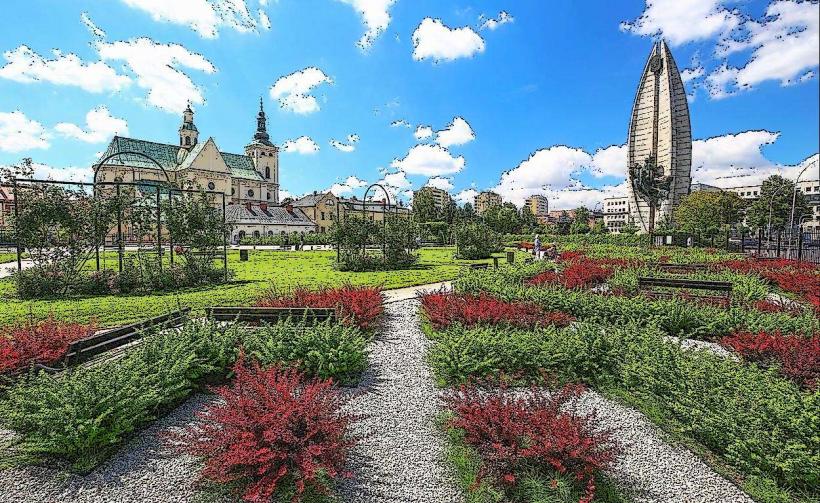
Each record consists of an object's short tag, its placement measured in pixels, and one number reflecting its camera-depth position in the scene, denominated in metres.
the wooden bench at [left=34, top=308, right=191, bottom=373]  5.34
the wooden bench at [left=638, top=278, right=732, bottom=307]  11.02
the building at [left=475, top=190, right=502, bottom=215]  165.02
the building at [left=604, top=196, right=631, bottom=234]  137.90
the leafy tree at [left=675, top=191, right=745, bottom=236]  45.97
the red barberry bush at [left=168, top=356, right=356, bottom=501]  3.40
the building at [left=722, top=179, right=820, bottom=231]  108.86
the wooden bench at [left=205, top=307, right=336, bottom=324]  7.75
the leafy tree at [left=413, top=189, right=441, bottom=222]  72.37
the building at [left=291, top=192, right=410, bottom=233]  77.06
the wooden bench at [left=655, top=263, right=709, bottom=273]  16.12
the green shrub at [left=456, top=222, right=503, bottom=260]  26.45
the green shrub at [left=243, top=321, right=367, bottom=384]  5.85
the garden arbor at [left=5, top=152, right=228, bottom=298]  11.99
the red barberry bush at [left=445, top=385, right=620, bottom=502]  3.53
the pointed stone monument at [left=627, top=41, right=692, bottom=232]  63.56
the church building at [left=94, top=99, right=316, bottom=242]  61.66
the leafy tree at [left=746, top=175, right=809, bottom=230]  54.03
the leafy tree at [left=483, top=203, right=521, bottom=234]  56.28
